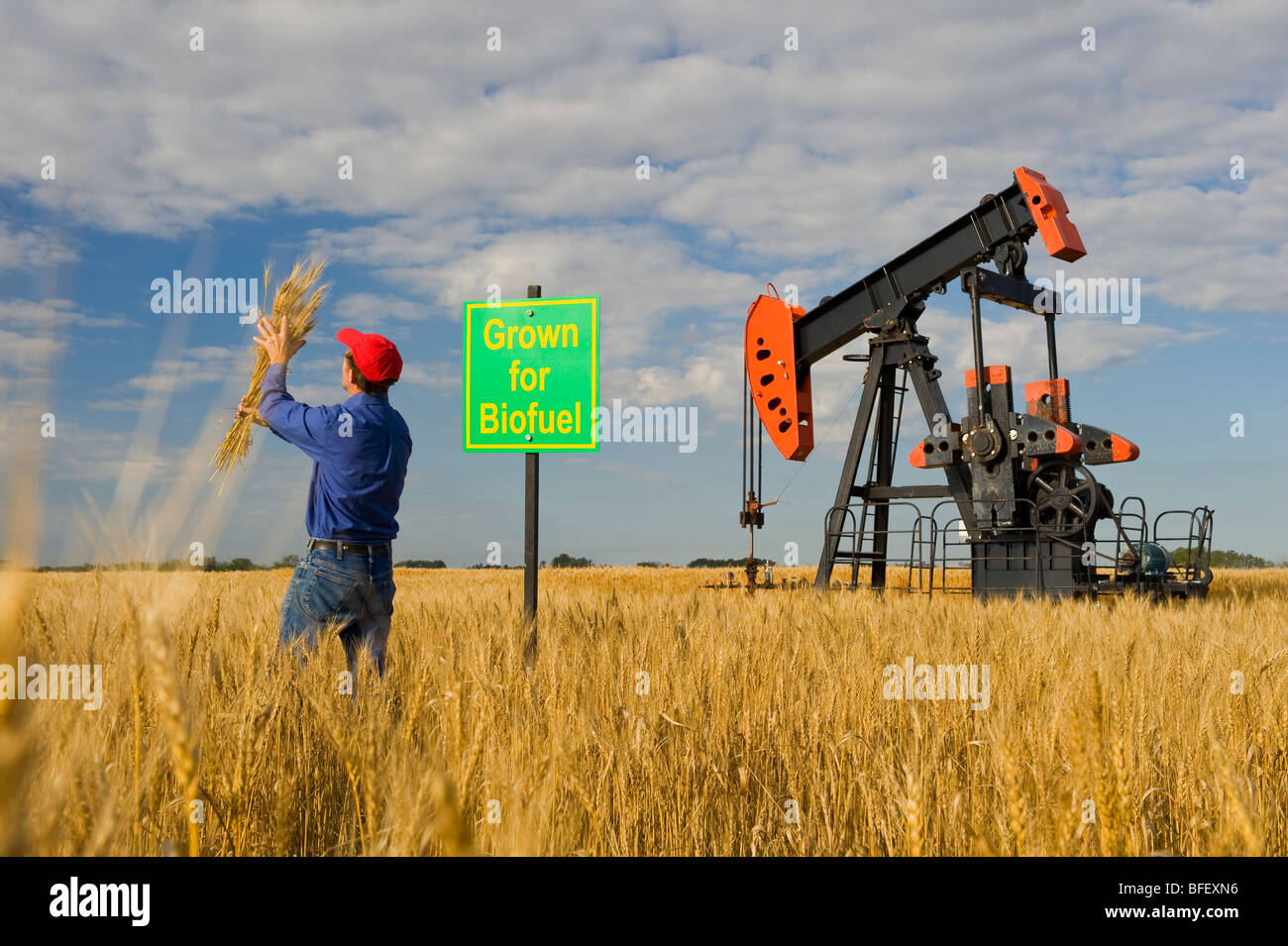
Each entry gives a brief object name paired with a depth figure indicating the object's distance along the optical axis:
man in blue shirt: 4.32
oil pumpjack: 10.76
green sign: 5.59
